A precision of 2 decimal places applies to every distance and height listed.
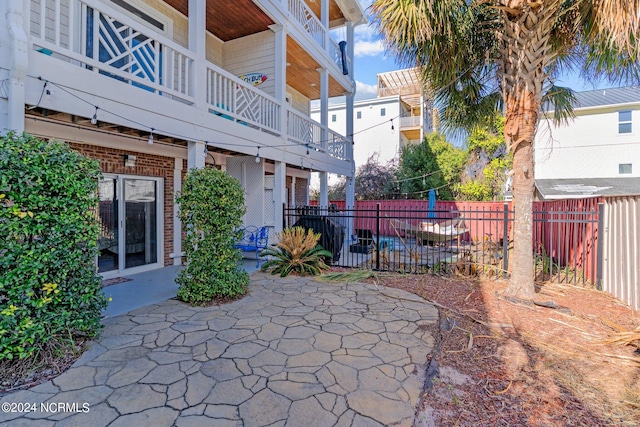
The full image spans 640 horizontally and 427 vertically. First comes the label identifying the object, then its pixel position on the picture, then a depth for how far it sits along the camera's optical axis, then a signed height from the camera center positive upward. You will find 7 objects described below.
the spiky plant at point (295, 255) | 7.26 -0.99
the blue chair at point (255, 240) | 8.23 -0.75
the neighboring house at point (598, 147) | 17.30 +3.74
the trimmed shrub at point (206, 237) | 4.93 -0.39
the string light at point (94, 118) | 4.37 +1.31
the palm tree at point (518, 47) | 4.95 +2.94
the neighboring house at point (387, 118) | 25.30 +7.69
